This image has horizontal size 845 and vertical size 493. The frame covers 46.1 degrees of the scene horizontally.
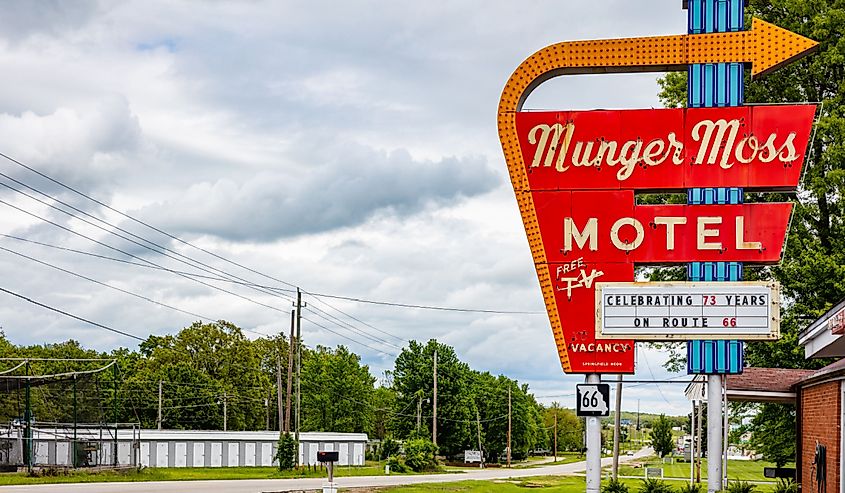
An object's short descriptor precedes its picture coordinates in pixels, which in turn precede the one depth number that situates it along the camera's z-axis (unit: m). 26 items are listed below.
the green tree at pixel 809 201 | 29.52
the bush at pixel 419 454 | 60.25
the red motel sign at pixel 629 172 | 17.75
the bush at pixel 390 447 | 64.56
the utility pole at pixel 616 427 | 35.95
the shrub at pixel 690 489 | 18.96
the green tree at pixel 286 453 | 53.50
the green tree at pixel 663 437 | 116.25
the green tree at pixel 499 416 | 94.00
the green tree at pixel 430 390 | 78.62
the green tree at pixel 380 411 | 96.31
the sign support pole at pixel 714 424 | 17.83
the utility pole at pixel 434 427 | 72.04
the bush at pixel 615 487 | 19.56
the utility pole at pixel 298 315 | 54.62
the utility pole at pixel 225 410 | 81.75
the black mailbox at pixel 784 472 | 28.55
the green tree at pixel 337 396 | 84.81
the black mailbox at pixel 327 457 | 21.83
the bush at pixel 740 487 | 18.30
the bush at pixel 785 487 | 19.69
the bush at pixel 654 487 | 19.08
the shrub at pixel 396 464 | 59.19
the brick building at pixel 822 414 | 16.72
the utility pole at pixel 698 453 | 36.04
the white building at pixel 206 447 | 51.18
